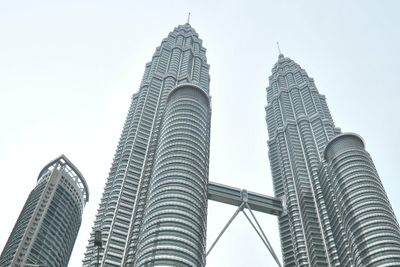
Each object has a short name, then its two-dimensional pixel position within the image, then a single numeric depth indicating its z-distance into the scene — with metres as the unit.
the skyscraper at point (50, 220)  148.75
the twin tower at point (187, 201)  120.25
